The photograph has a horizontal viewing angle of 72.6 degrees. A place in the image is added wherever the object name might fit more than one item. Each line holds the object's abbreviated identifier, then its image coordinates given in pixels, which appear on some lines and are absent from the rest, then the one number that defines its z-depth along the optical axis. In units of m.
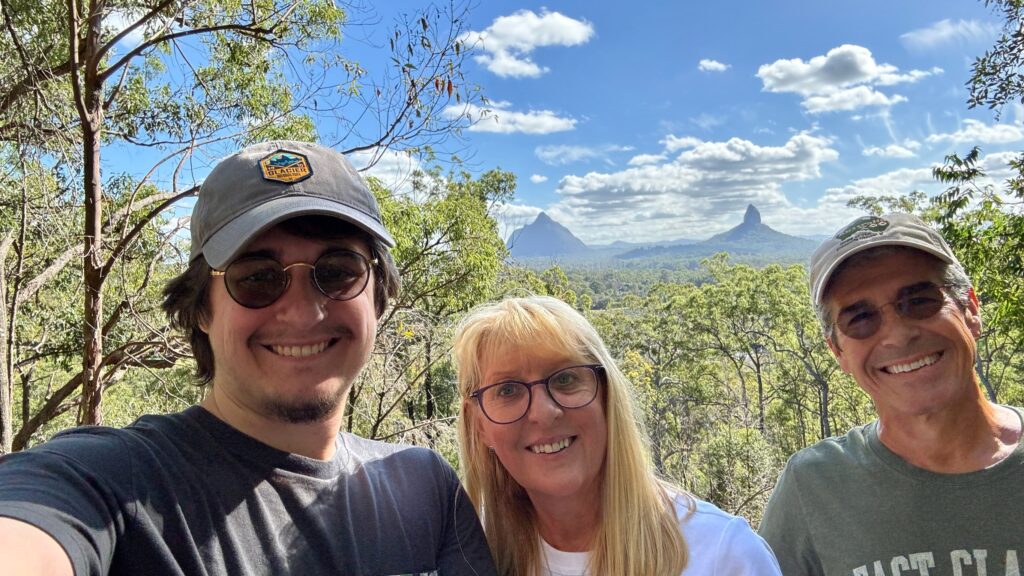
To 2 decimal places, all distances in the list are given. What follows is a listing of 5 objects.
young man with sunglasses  0.51
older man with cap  0.69
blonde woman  0.68
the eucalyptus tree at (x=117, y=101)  1.55
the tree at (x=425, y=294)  5.27
